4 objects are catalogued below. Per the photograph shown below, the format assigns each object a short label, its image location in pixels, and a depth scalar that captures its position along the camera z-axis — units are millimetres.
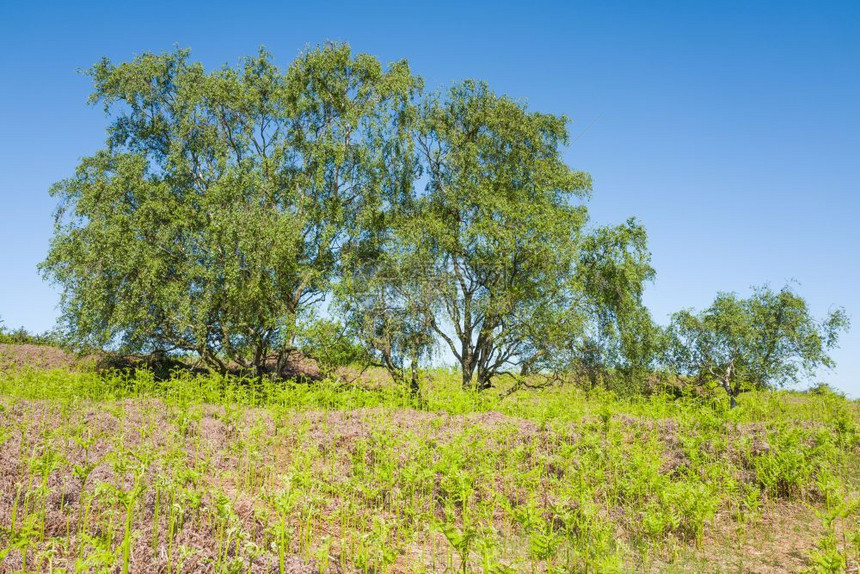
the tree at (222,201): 23547
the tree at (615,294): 25484
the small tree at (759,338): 38438
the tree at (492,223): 24750
